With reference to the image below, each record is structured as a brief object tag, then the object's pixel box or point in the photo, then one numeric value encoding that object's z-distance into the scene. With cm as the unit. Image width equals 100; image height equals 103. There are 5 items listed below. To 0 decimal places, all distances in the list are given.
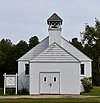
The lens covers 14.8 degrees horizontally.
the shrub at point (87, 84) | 4631
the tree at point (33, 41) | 8550
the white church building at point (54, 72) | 4316
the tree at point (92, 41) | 6825
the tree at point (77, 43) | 7648
